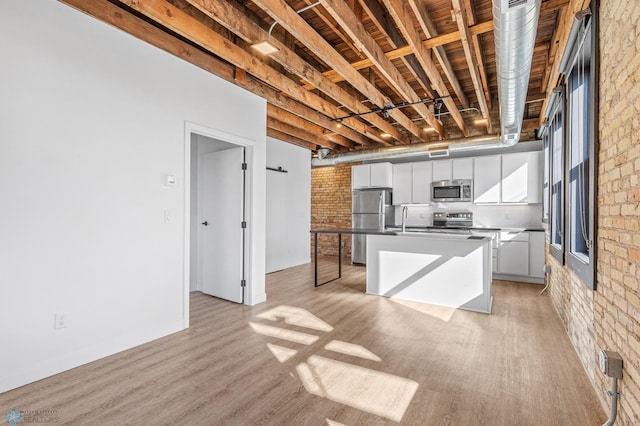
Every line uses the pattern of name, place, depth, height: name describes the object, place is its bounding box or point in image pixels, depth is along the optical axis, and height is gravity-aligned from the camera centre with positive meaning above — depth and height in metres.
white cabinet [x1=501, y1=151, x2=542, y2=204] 5.50 +0.63
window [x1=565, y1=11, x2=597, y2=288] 2.02 +0.46
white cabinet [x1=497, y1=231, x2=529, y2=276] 5.34 -0.72
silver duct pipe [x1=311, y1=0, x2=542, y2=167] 2.03 +1.31
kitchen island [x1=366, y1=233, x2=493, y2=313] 3.78 -0.76
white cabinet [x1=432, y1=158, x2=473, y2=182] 6.12 +0.88
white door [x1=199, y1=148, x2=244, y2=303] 4.11 -0.17
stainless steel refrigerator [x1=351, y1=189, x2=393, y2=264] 6.96 -0.03
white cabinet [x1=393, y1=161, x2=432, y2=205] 6.63 +0.65
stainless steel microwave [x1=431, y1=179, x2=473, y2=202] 6.10 +0.44
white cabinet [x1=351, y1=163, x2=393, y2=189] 6.96 +0.84
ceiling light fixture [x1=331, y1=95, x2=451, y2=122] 4.28 +1.53
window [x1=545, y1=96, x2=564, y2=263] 3.32 +0.36
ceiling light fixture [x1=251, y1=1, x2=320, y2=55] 2.67 +1.45
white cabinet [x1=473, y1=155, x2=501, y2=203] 5.82 +0.64
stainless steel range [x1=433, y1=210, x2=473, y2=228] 6.38 -0.14
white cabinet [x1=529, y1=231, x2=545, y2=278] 5.22 -0.71
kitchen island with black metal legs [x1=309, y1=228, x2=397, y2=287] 4.34 -0.29
